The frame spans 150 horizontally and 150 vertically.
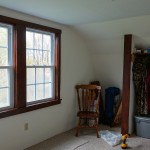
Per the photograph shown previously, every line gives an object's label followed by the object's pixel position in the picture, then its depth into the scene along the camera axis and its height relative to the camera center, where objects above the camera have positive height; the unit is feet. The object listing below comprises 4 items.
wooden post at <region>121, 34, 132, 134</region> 11.89 -1.00
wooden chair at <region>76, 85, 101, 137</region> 12.45 -2.45
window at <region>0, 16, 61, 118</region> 9.42 +0.03
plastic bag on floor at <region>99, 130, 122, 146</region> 11.03 -4.15
